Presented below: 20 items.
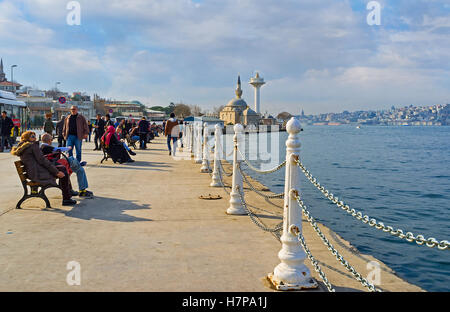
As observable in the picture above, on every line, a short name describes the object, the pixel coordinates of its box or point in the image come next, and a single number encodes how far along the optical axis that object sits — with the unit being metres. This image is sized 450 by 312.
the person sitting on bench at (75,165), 7.69
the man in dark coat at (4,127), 19.59
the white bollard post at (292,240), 4.06
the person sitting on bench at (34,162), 6.86
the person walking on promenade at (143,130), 23.05
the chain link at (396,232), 2.77
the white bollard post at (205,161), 13.90
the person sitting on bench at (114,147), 14.74
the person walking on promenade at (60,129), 17.56
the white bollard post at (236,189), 7.47
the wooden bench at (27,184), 7.01
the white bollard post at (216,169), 10.68
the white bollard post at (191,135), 23.29
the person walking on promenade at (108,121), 17.72
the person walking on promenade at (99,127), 19.20
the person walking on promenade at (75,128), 12.53
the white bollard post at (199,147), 16.98
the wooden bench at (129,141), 22.59
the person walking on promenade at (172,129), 18.89
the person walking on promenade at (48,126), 20.22
